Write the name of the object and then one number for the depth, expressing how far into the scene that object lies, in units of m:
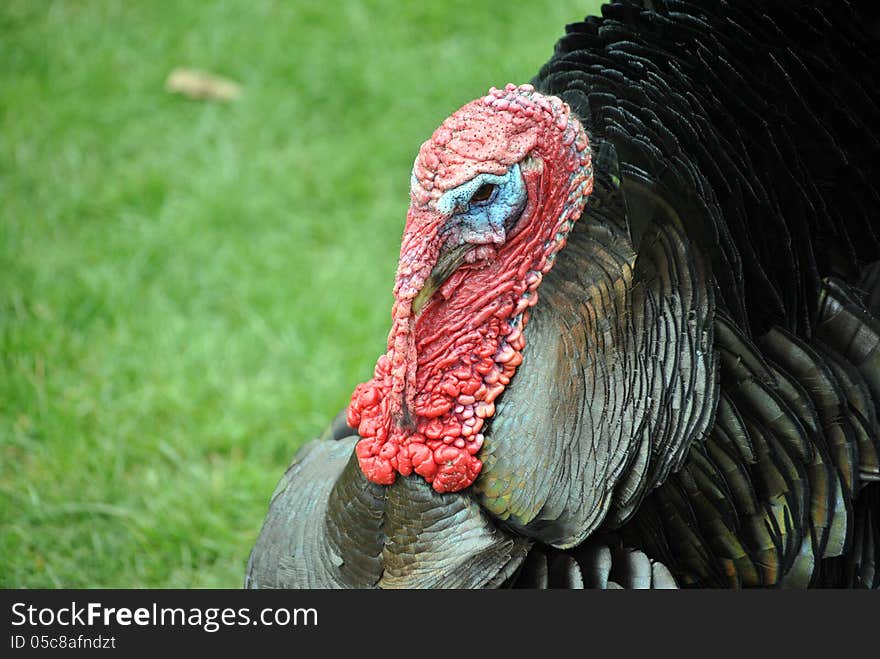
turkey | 3.25
